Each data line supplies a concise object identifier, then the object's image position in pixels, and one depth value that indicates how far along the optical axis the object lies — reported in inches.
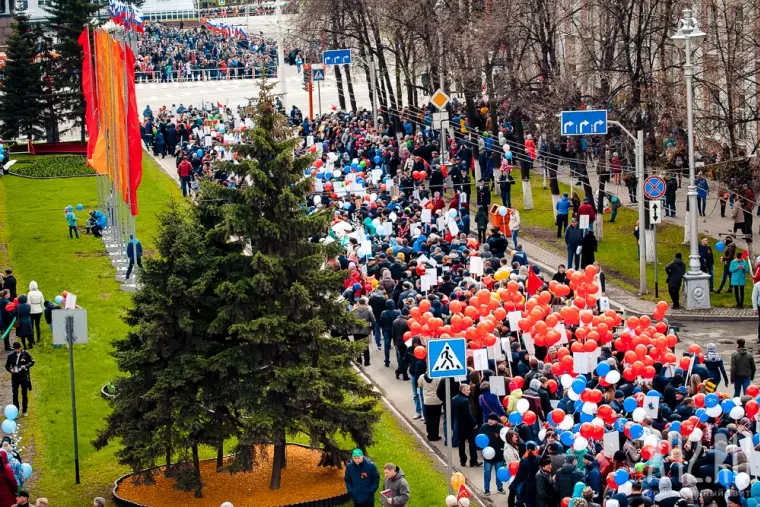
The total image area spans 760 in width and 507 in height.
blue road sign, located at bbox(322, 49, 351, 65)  2169.0
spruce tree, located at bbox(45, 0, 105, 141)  2429.9
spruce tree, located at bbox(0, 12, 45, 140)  2402.8
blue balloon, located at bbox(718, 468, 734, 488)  721.6
